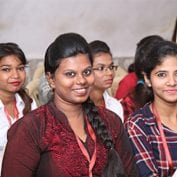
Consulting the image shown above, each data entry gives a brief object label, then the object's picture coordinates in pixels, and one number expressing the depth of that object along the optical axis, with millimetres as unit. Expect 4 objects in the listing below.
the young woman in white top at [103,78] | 2922
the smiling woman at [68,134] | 1974
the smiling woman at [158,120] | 2150
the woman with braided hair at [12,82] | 2857
